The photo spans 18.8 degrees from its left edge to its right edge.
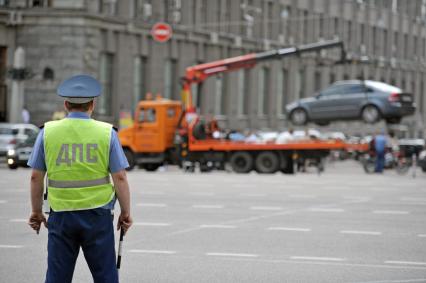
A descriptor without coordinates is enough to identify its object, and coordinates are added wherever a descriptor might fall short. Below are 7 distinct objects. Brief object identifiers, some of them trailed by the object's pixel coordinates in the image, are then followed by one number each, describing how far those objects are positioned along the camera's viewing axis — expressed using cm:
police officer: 815
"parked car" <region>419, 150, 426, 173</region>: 4909
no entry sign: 5684
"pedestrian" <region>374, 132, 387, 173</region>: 4566
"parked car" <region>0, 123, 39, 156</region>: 4544
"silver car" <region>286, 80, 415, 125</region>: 4709
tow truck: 4309
